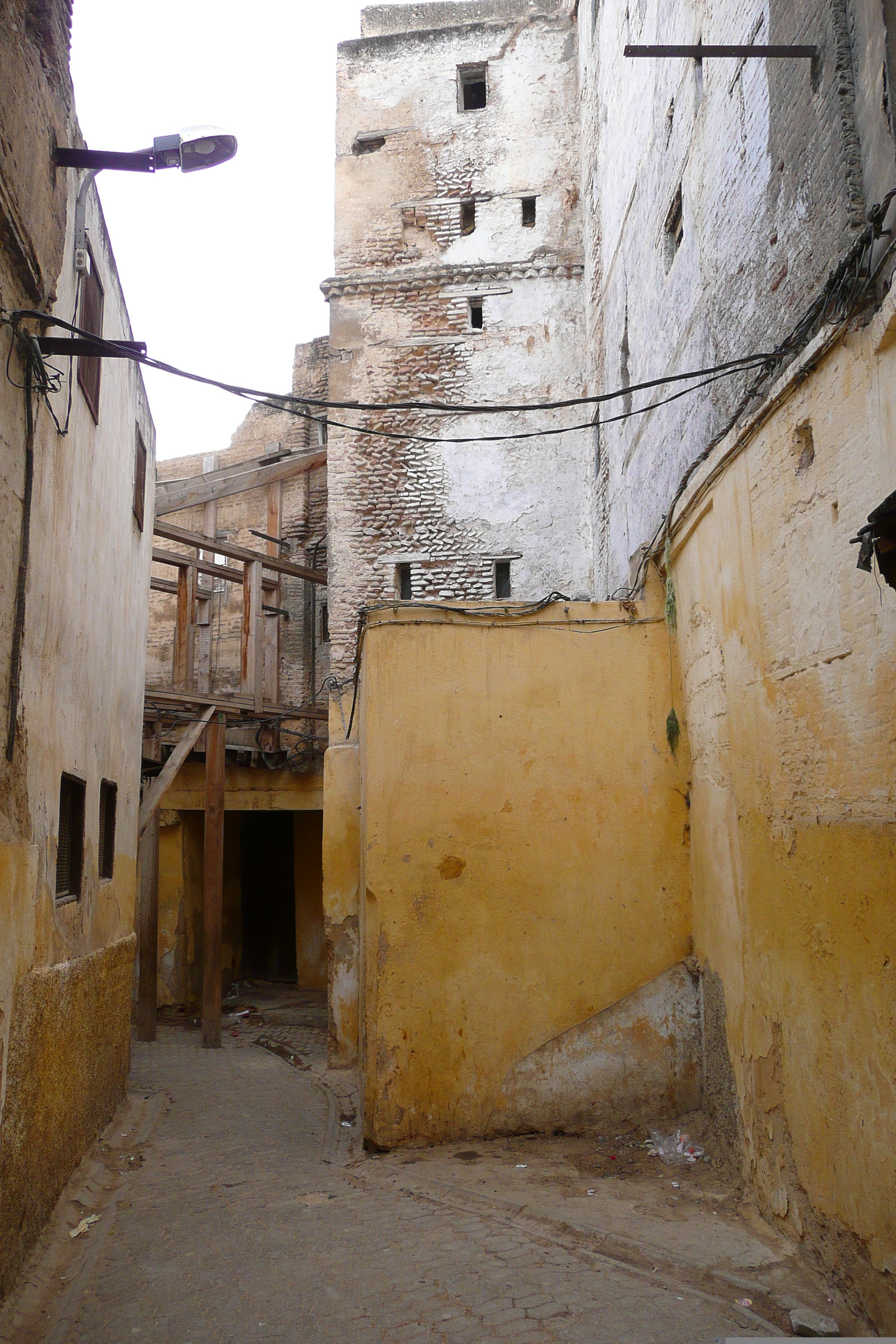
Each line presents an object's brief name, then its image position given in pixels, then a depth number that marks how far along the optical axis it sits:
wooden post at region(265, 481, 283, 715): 15.91
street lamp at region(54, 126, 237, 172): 4.92
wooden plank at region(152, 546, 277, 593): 11.98
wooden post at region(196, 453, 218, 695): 18.45
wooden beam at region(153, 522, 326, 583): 11.91
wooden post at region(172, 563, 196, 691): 12.47
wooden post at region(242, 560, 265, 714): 13.09
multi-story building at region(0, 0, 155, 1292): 4.45
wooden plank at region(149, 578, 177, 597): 15.76
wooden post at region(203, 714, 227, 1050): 11.16
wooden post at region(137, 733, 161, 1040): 11.04
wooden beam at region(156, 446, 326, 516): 13.38
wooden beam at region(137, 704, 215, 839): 10.64
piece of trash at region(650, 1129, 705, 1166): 5.61
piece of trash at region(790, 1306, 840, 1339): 3.61
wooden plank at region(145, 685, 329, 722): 11.83
